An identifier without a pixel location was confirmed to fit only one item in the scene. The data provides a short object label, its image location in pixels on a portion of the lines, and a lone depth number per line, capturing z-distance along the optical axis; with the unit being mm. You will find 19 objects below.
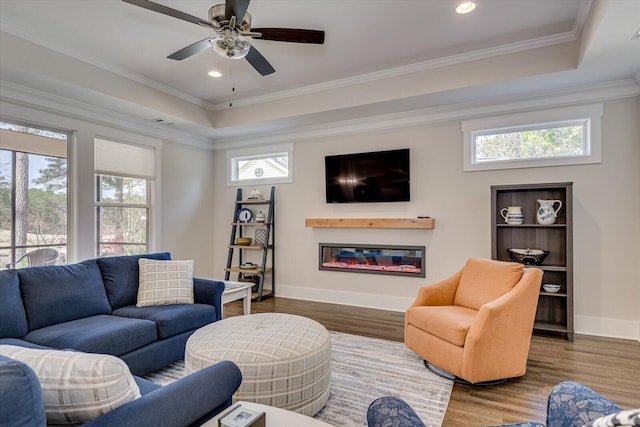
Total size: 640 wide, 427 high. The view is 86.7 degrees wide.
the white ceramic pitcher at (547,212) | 3734
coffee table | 1288
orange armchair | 2449
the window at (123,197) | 4406
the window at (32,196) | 3525
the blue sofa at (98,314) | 2330
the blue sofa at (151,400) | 799
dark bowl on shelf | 3717
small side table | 3456
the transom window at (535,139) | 3764
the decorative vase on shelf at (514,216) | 3854
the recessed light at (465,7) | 2746
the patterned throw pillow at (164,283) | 3084
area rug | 2188
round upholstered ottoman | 1970
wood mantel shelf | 4430
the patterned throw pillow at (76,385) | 1002
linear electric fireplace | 4613
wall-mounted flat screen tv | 4641
